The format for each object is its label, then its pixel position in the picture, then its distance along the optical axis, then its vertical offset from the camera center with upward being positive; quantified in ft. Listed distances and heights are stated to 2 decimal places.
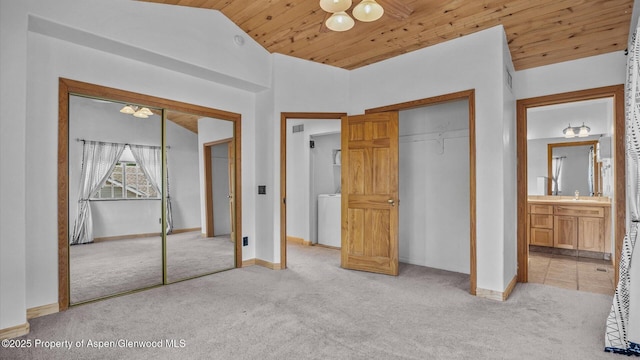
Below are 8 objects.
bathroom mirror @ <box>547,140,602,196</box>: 17.52 +0.52
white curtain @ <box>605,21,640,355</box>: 7.13 -1.70
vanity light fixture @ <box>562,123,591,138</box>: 17.54 +2.60
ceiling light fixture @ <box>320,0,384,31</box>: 7.71 +4.23
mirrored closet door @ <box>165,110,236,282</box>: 12.35 -0.47
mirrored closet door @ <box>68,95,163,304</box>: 10.03 -0.53
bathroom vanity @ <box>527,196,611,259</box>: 15.96 -2.35
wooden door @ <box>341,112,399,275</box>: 12.93 -0.49
